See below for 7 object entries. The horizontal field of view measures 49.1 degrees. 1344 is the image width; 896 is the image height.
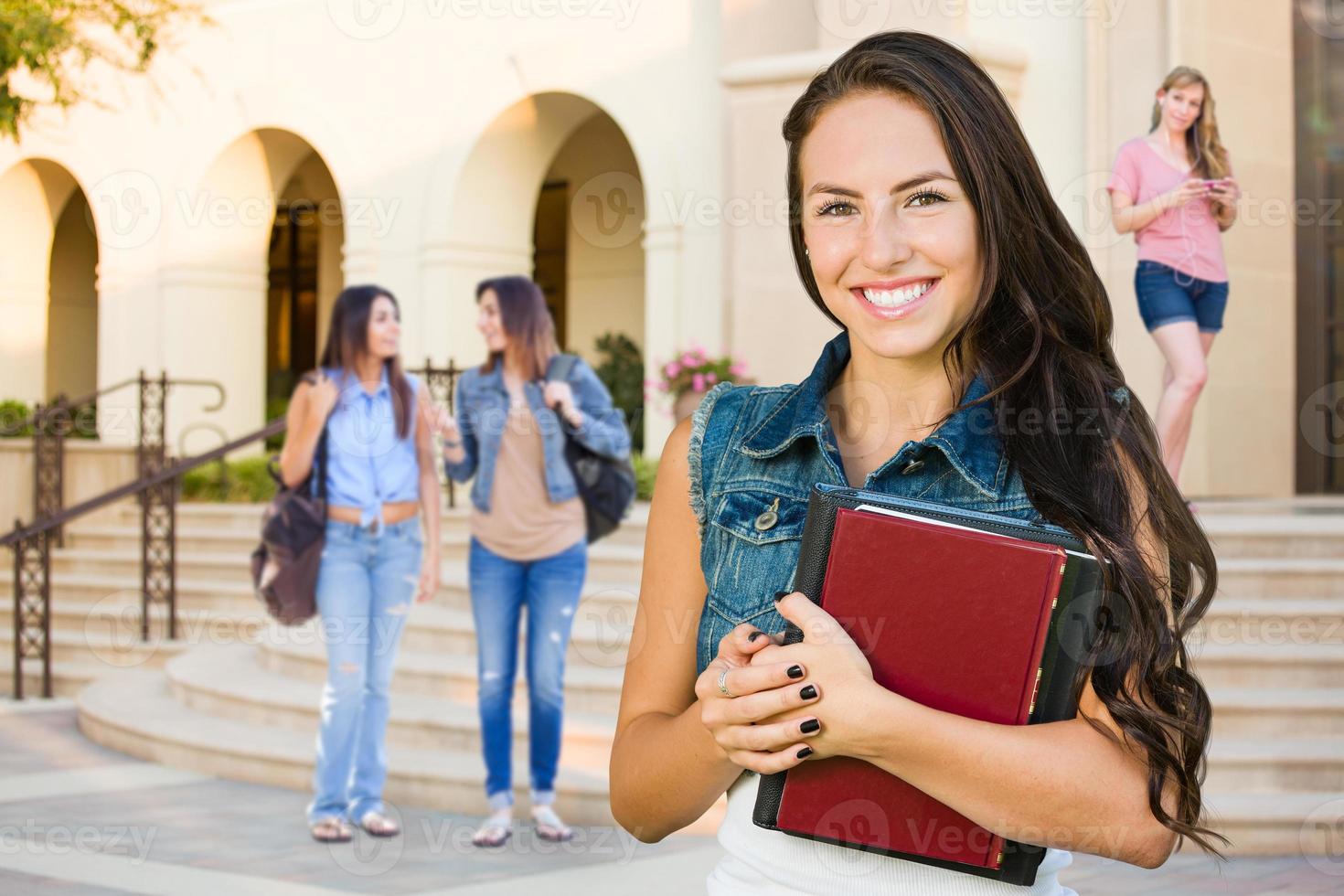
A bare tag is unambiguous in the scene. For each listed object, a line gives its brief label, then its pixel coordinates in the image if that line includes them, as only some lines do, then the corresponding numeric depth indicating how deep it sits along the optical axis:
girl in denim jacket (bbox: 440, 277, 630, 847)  5.87
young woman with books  1.54
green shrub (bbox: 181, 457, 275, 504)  13.62
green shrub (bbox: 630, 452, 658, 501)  10.88
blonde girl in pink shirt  6.54
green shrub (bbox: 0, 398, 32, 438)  15.12
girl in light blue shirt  5.91
